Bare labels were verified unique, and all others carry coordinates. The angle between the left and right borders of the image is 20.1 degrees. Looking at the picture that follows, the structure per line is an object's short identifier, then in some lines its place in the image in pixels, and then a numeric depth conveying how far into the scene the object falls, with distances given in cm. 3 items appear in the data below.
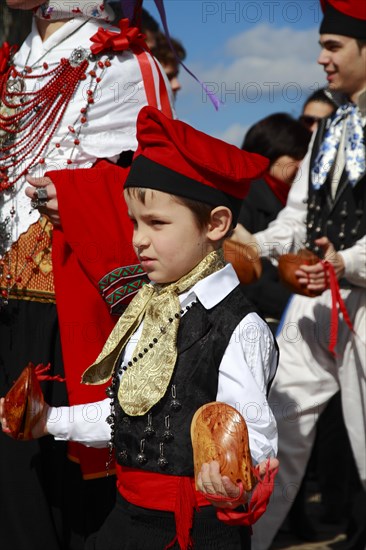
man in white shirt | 382
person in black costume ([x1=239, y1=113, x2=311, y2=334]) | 502
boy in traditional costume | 241
